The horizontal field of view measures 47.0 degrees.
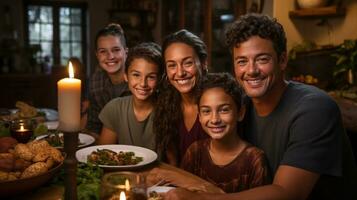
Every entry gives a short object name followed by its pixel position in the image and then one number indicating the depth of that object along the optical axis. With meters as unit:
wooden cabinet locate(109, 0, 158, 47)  6.44
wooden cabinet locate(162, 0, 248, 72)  5.00
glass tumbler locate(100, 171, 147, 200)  0.98
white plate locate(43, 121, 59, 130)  2.51
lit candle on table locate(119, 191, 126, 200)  0.97
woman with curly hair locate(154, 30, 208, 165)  2.08
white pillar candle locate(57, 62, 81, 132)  0.87
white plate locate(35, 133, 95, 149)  2.00
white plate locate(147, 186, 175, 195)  1.40
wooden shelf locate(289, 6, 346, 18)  3.85
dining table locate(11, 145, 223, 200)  1.35
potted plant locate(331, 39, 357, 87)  3.59
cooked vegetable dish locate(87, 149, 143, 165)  1.66
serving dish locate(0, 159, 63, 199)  1.21
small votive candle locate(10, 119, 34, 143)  1.74
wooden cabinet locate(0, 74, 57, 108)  6.23
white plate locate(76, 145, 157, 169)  1.64
